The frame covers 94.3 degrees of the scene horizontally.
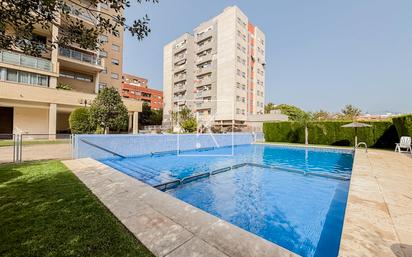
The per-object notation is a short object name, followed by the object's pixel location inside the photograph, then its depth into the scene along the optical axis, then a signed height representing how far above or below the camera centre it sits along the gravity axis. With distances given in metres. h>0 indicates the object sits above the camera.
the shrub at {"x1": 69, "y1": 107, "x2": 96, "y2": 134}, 20.09 +0.62
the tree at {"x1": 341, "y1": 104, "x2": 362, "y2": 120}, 51.51 +5.93
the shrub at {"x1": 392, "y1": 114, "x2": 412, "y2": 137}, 13.71 +0.70
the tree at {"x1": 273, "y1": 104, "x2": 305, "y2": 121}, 68.41 +8.87
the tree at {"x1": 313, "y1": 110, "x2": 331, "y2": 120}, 58.26 +6.02
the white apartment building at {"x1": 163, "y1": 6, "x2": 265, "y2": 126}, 41.00 +14.56
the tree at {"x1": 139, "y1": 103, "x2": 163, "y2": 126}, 51.94 +3.54
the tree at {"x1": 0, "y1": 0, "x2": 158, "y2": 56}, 2.59 +1.58
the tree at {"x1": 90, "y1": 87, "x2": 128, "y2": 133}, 19.58 +1.88
